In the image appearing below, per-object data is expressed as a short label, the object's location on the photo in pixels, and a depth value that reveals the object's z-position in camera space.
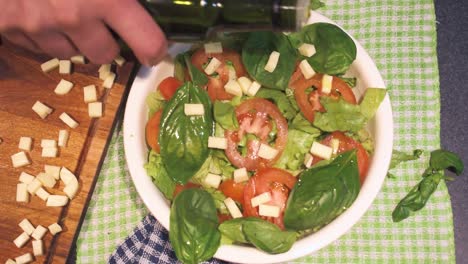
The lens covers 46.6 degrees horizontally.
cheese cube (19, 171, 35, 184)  1.18
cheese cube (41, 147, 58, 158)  1.18
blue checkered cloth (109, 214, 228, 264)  1.18
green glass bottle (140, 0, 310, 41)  0.80
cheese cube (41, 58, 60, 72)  1.23
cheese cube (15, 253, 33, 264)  1.15
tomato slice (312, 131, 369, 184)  1.02
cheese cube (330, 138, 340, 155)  1.03
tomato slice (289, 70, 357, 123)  1.04
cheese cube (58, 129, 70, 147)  1.18
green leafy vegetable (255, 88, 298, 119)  1.06
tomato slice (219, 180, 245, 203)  1.03
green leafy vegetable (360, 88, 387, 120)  1.03
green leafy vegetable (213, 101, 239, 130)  1.03
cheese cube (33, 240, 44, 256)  1.15
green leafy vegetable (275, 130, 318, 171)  1.05
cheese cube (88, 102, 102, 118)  1.18
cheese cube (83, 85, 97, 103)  1.20
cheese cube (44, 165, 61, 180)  1.17
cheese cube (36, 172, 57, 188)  1.16
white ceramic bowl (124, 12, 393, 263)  0.98
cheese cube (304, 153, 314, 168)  1.03
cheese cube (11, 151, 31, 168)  1.19
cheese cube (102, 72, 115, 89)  1.20
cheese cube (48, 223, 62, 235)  1.15
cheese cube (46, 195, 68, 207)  1.15
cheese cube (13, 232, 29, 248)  1.16
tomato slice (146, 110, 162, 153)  1.05
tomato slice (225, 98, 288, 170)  1.03
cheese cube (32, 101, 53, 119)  1.20
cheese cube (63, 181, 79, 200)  1.14
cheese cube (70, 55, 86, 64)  1.21
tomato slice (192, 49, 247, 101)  1.08
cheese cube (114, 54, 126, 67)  1.19
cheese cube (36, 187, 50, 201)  1.16
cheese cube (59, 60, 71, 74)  1.22
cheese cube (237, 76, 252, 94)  1.06
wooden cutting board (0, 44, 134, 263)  1.17
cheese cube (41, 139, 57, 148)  1.18
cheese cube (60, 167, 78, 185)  1.16
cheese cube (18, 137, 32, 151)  1.19
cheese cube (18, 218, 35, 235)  1.16
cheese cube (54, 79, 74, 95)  1.21
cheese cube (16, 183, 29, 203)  1.17
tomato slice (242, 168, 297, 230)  1.01
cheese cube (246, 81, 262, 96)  1.05
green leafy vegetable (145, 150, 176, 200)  1.04
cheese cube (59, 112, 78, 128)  1.19
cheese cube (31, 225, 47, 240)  1.15
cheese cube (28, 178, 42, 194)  1.17
